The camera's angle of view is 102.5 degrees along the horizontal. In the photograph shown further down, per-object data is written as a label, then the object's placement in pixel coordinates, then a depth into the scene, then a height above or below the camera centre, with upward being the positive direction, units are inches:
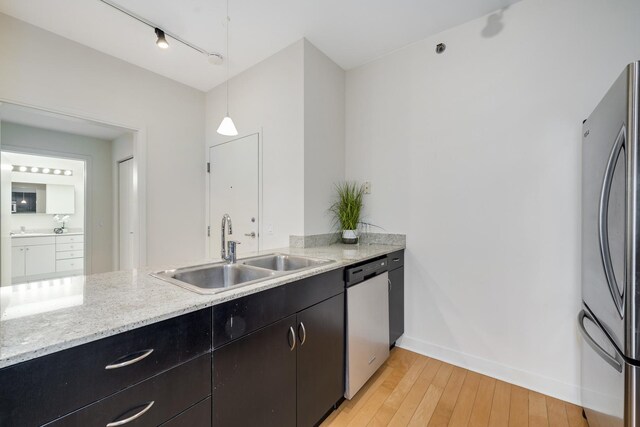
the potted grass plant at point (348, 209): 97.7 +1.3
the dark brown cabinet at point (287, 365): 39.0 -27.5
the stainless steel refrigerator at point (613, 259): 36.9 -7.9
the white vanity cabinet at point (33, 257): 176.9 -31.2
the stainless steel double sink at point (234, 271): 51.9 -13.4
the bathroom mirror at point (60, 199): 202.8 +11.2
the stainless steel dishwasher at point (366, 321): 63.8 -29.4
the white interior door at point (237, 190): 105.0 +10.0
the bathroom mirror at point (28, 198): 191.9 +11.7
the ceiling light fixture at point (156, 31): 74.8 +60.0
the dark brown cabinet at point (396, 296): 83.5 -28.3
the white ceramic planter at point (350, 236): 97.0 -9.0
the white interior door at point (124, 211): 155.8 +1.1
